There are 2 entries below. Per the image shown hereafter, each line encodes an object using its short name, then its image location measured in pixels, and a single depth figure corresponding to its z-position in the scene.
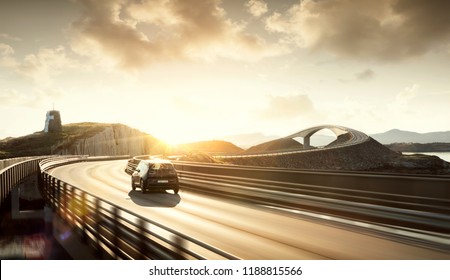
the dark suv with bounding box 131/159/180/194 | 24.58
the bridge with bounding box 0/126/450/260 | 8.23
